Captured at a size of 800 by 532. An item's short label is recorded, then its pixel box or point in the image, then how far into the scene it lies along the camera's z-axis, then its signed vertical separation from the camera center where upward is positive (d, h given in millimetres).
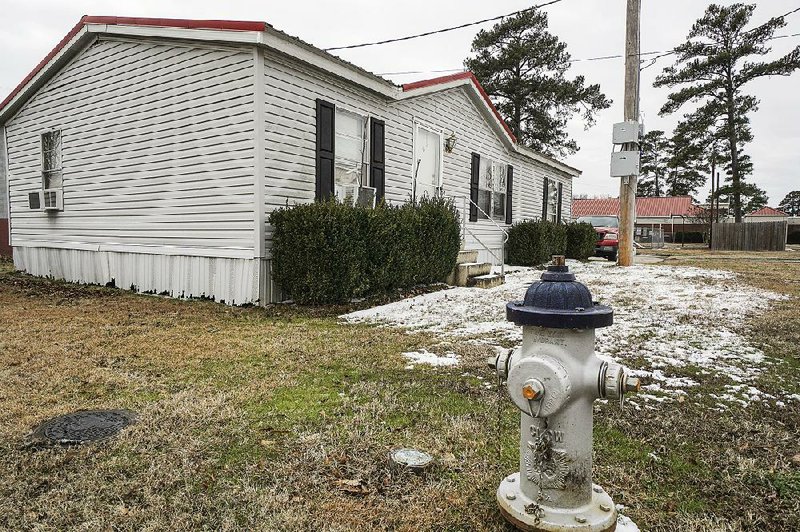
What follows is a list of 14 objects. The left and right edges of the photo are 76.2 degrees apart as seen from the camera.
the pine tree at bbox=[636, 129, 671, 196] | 50353 +7524
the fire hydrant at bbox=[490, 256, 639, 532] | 1701 -553
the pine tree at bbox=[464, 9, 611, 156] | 26438 +7901
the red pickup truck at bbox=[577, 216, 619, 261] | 19609 -408
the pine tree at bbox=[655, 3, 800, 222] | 26672 +8932
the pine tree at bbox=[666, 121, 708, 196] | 30672 +5565
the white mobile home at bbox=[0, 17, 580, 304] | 7344 +1408
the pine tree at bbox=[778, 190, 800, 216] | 96688 +6068
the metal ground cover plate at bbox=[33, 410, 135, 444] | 2600 -1082
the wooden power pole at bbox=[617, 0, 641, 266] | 11969 +2856
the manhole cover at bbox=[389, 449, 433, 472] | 2283 -1056
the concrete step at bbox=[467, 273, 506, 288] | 9742 -976
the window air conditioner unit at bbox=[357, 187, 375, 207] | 9070 +579
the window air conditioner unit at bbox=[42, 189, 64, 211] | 10555 +498
